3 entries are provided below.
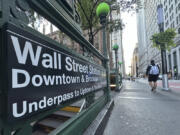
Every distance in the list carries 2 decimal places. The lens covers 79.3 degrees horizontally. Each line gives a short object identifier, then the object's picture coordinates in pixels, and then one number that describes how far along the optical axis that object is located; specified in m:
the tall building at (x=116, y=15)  8.52
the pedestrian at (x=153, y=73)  5.96
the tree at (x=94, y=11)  7.27
